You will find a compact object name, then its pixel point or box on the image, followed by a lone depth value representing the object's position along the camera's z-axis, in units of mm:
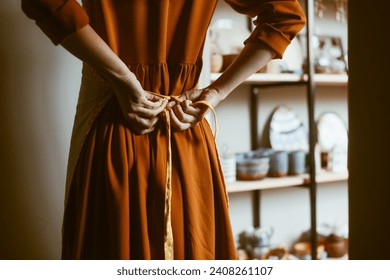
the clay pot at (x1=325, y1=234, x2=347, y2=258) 1823
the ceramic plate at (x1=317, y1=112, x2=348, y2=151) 1987
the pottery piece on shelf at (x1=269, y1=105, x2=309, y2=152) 1860
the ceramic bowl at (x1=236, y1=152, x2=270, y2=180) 1590
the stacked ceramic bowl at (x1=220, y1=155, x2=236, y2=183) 1550
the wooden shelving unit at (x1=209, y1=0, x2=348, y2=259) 1583
